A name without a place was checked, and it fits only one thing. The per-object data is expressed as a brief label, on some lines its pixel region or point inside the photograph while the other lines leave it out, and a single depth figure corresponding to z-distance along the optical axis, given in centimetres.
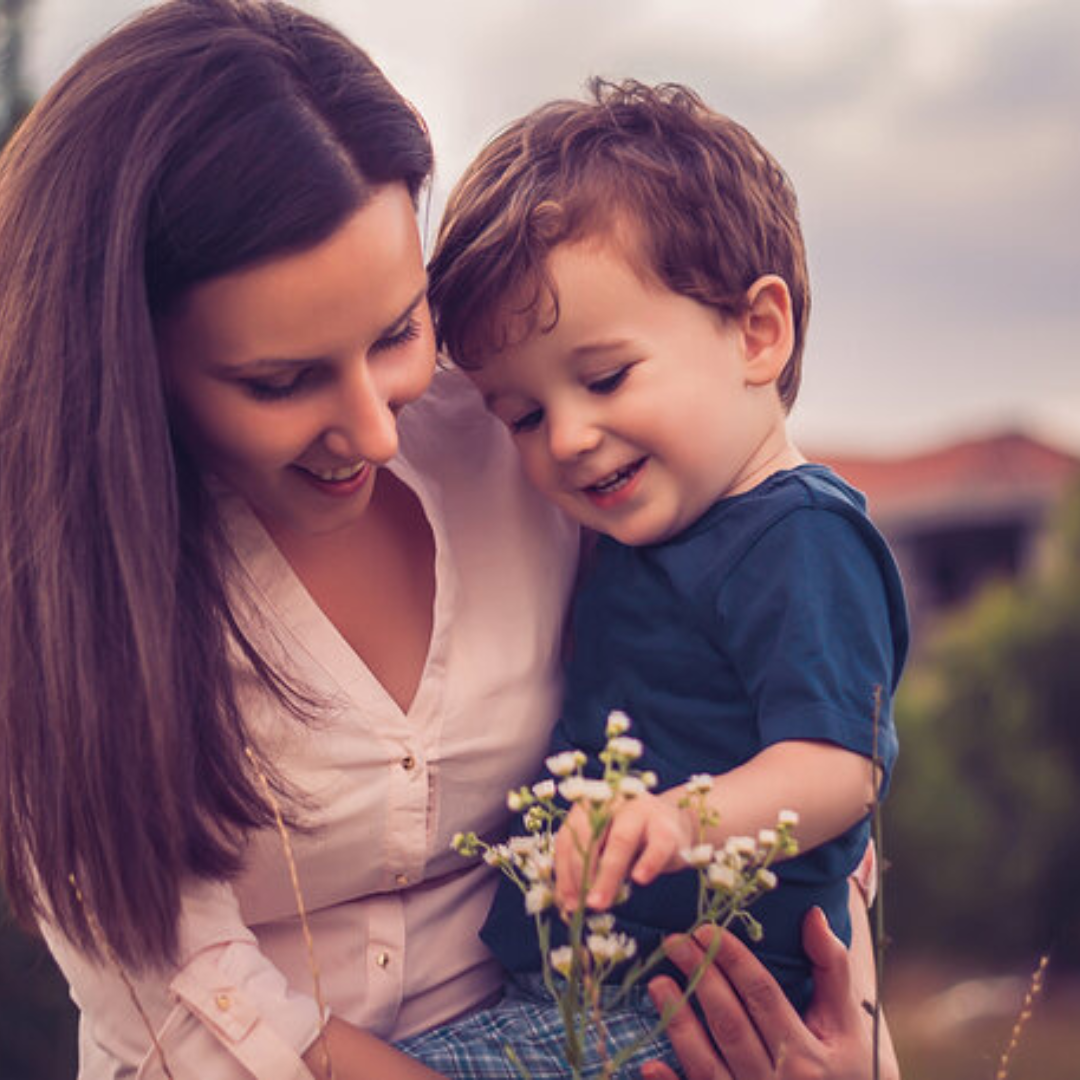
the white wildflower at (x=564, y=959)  95
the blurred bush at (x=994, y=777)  721
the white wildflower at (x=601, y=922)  97
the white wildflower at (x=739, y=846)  97
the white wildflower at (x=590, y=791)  94
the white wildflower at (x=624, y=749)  96
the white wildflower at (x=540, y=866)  97
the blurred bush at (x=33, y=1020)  173
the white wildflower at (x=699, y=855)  97
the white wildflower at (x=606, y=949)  96
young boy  116
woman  110
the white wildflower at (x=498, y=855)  103
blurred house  1402
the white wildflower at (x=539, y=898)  97
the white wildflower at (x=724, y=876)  96
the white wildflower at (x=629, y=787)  95
